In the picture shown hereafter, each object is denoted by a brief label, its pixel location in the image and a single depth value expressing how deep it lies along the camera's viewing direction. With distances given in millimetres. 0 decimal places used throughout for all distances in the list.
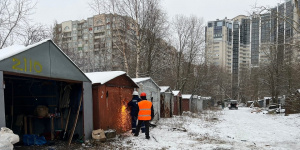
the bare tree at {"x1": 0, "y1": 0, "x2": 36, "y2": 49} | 17281
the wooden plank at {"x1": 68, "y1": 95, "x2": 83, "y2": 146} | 8058
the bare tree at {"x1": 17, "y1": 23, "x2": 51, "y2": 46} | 19959
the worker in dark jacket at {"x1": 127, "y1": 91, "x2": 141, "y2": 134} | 9955
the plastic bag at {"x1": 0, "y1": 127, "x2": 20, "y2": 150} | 4312
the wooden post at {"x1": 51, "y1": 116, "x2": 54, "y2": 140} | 8953
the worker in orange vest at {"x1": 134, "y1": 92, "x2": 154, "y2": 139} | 8961
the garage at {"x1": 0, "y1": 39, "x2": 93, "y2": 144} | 7484
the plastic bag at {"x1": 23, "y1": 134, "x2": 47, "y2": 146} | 7809
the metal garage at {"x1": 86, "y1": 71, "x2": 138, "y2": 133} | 8743
